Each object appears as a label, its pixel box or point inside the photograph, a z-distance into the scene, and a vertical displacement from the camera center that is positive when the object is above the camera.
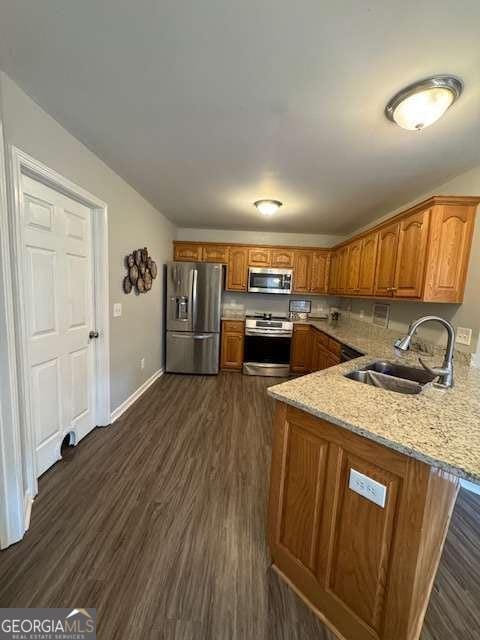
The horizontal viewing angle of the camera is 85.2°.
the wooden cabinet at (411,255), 2.08 +0.35
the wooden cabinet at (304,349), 4.07 -0.90
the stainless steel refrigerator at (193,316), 3.93 -0.45
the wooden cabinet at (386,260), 2.51 +0.36
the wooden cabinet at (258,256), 4.46 +0.57
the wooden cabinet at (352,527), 0.83 -0.88
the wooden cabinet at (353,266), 3.32 +0.37
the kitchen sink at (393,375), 1.63 -0.55
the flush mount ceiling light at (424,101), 1.24 +0.99
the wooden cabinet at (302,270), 4.48 +0.38
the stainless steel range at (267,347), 4.14 -0.90
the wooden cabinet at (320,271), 4.49 +0.37
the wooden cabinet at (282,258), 4.47 +0.56
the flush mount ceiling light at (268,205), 2.93 +0.97
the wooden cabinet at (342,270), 3.74 +0.35
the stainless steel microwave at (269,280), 4.42 +0.18
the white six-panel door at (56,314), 1.66 -0.24
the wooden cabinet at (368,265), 2.90 +0.35
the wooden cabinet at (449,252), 1.97 +0.36
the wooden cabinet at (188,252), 4.47 +0.59
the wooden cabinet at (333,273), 4.18 +0.34
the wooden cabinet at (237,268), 4.47 +0.36
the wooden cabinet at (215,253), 4.47 +0.60
